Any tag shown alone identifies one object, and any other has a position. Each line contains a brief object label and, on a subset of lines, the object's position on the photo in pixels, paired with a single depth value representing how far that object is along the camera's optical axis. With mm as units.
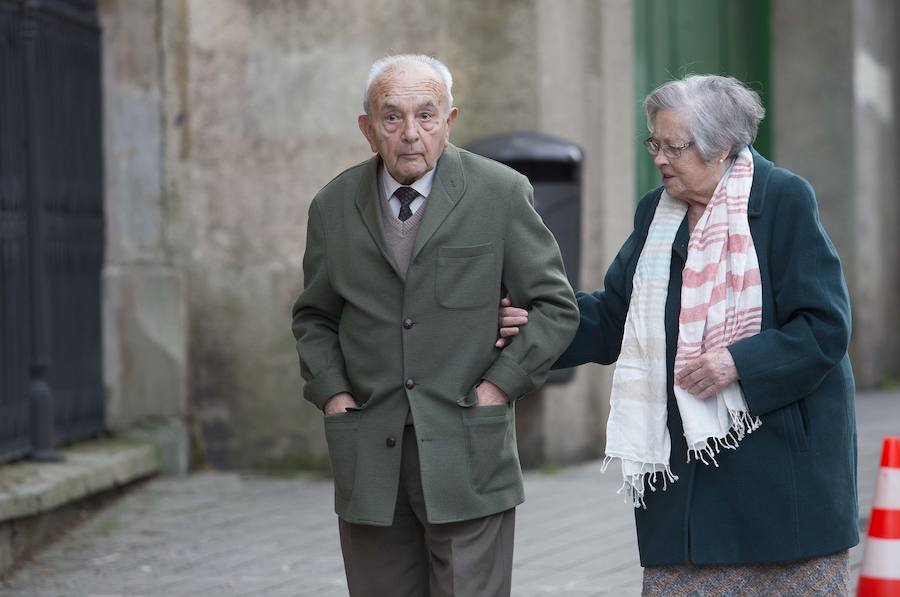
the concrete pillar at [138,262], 16500
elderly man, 7098
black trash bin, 16094
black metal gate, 14133
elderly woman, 6949
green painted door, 20234
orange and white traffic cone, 7730
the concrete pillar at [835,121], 24891
